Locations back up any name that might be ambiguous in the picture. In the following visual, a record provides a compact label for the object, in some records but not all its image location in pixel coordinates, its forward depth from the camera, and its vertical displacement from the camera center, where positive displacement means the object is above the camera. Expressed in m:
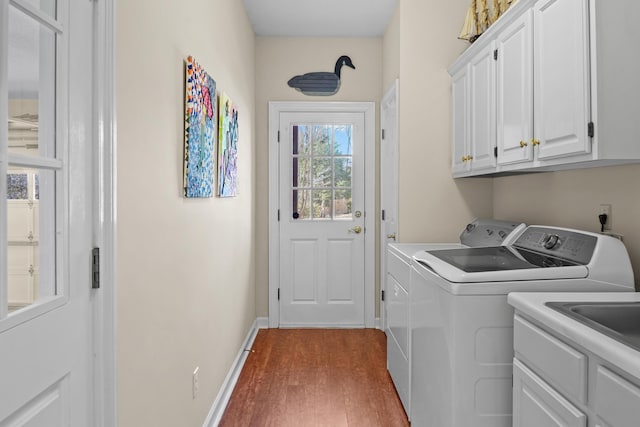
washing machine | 1.64 -0.41
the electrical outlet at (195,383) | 1.97 -0.80
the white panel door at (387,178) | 3.53 +0.27
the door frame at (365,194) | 3.99 +0.15
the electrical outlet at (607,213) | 1.84 -0.01
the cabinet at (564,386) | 0.96 -0.45
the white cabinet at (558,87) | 1.52 +0.51
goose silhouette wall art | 3.99 +1.19
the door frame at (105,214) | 1.14 -0.01
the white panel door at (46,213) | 0.84 -0.01
